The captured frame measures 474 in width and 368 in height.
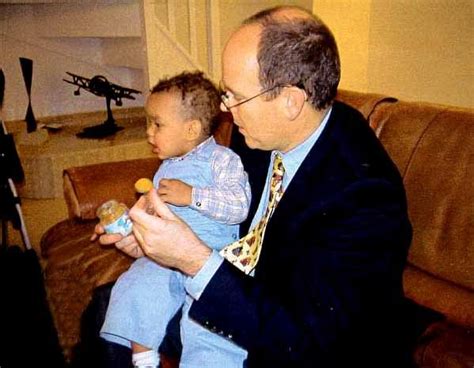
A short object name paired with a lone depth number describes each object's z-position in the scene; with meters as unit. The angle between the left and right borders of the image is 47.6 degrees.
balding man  1.00
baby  1.29
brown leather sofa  1.40
